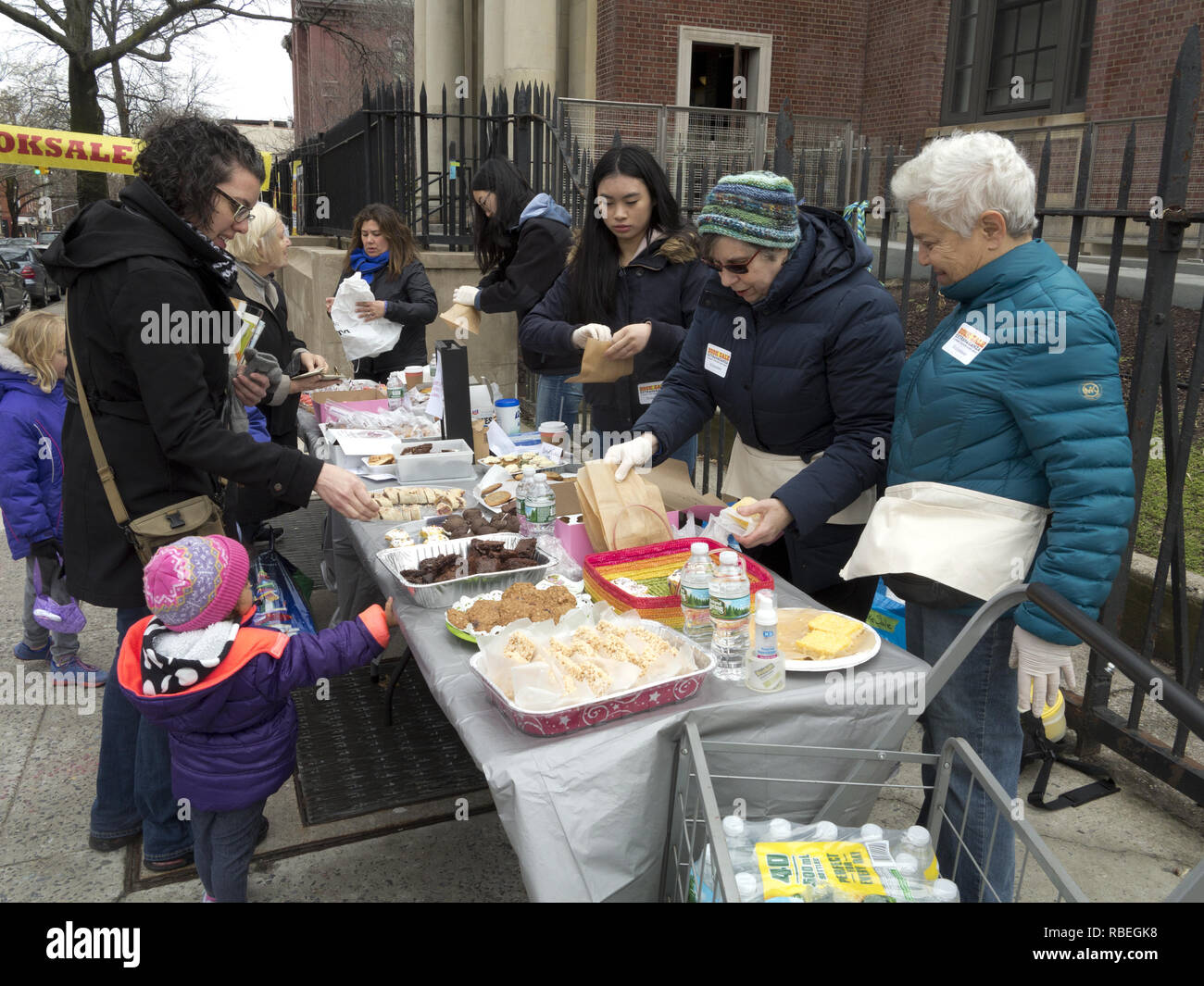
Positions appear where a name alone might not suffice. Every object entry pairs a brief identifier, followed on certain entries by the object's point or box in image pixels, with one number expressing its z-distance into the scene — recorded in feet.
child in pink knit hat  7.29
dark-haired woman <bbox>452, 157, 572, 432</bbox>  18.15
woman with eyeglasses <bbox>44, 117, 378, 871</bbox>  7.91
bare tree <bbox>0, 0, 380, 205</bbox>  62.54
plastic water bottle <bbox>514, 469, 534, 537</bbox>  9.87
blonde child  12.60
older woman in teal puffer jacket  6.47
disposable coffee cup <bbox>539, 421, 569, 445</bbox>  14.11
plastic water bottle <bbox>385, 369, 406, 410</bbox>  16.60
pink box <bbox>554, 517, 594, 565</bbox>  9.57
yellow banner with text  32.50
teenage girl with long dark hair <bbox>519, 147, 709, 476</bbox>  12.98
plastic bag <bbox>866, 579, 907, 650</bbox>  11.18
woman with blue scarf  21.71
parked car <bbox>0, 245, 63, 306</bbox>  81.51
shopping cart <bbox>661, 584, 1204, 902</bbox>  5.31
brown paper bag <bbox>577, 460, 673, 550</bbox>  8.91
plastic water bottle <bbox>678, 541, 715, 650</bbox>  7.20
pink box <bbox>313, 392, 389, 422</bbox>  16.03
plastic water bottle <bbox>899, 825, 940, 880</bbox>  6.10
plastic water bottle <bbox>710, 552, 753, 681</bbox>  6.82
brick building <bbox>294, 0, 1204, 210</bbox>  44.04
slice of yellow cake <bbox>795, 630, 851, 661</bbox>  6.92
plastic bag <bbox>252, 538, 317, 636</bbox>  11.55
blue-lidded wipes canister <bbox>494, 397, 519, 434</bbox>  14.64
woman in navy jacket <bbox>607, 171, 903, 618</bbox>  8.61
